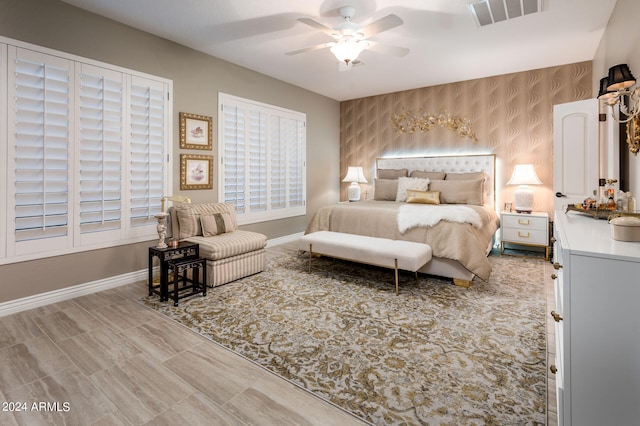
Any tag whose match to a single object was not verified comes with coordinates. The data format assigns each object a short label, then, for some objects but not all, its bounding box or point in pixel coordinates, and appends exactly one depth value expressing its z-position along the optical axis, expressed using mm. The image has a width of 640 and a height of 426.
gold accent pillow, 4602
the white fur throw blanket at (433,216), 3393
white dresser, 1118
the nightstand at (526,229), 4277
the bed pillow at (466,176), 4855
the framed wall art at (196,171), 3883
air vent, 2816
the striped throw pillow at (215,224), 3553
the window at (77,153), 2648
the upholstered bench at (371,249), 3088
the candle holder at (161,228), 3064
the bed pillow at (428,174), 5160
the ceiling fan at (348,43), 2887
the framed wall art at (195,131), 3852
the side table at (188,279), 2836
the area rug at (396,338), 1618
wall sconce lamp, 2078
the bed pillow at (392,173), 5625
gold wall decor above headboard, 5277
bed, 3266
